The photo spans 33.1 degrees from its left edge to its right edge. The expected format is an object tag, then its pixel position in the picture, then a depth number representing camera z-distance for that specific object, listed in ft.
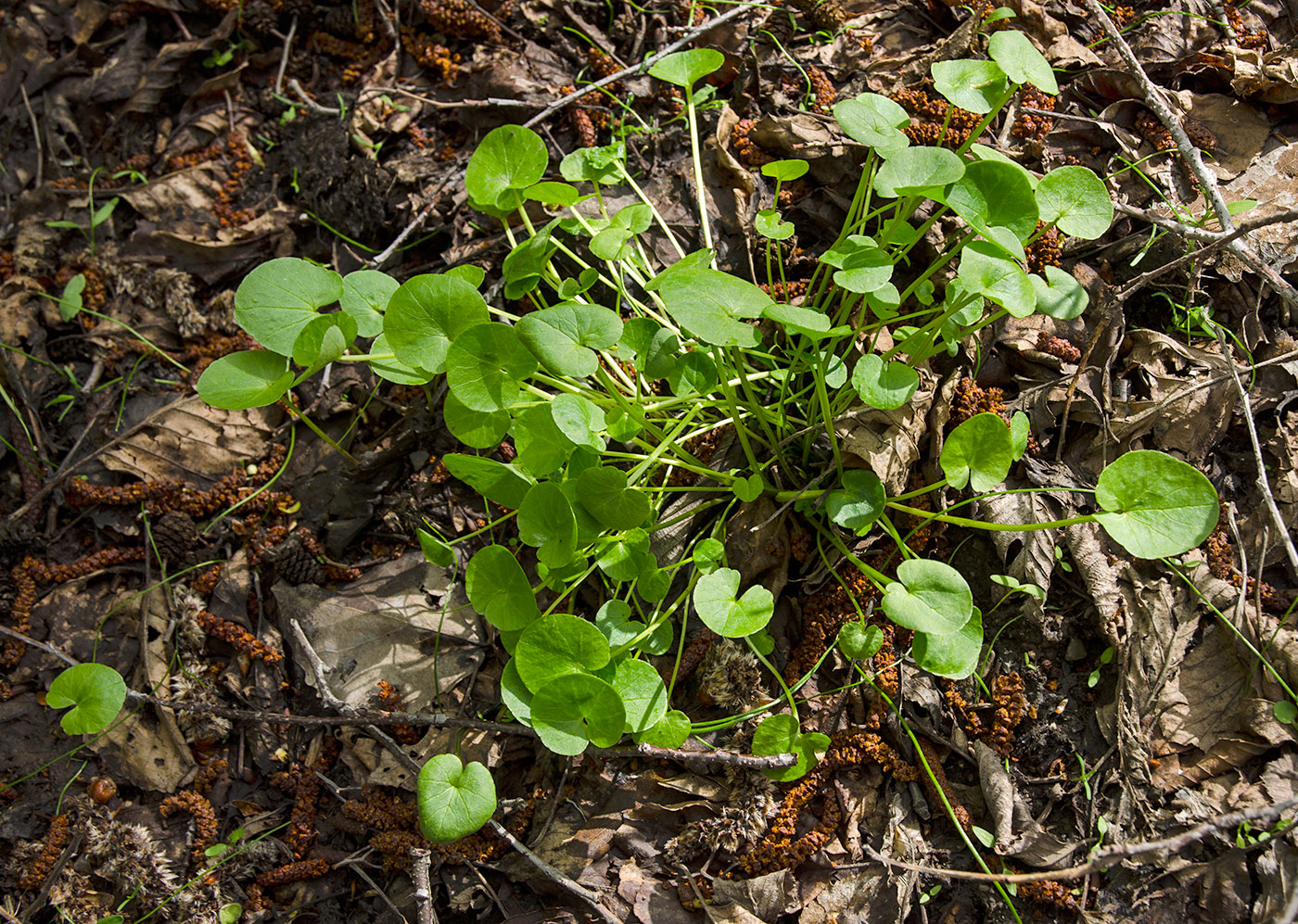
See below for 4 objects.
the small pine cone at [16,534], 3.18
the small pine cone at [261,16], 3.45
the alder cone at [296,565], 3.10
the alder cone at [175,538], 3.14
